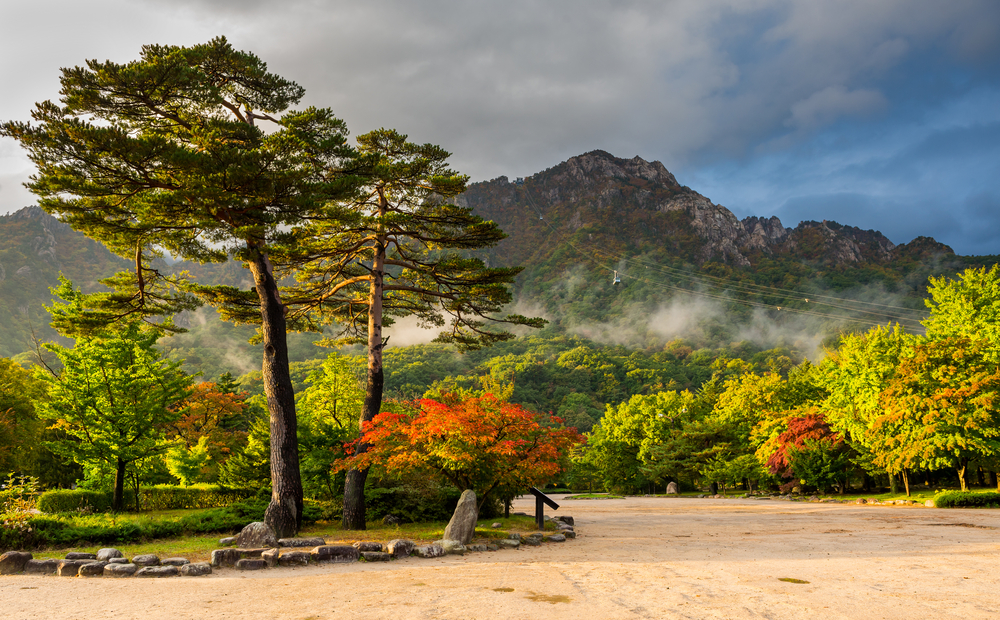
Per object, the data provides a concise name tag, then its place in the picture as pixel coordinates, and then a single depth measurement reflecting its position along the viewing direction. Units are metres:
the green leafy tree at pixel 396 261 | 13.94
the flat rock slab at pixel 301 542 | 10.77
